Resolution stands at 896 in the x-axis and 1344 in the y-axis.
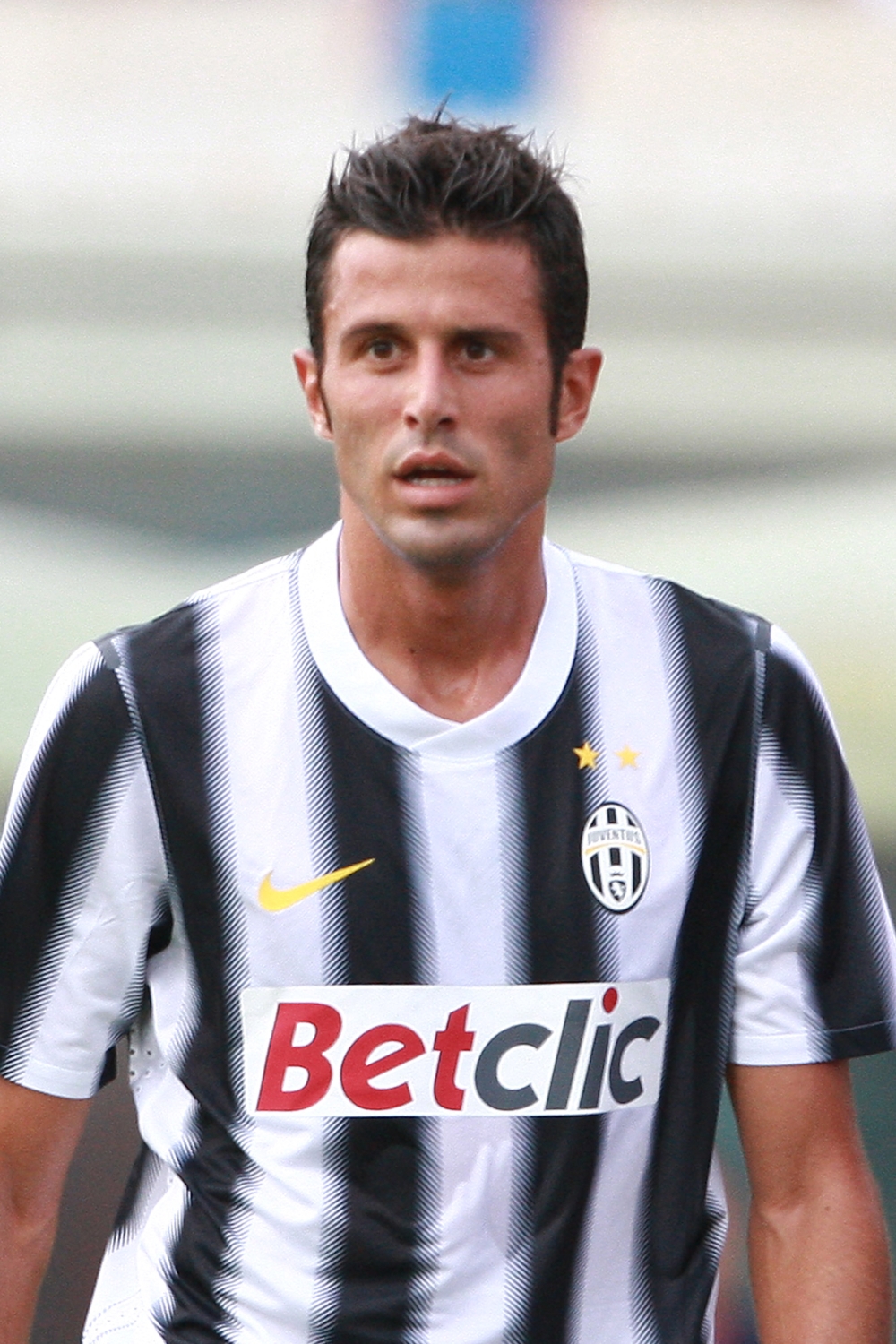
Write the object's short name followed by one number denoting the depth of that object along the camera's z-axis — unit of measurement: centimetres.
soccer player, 1253
